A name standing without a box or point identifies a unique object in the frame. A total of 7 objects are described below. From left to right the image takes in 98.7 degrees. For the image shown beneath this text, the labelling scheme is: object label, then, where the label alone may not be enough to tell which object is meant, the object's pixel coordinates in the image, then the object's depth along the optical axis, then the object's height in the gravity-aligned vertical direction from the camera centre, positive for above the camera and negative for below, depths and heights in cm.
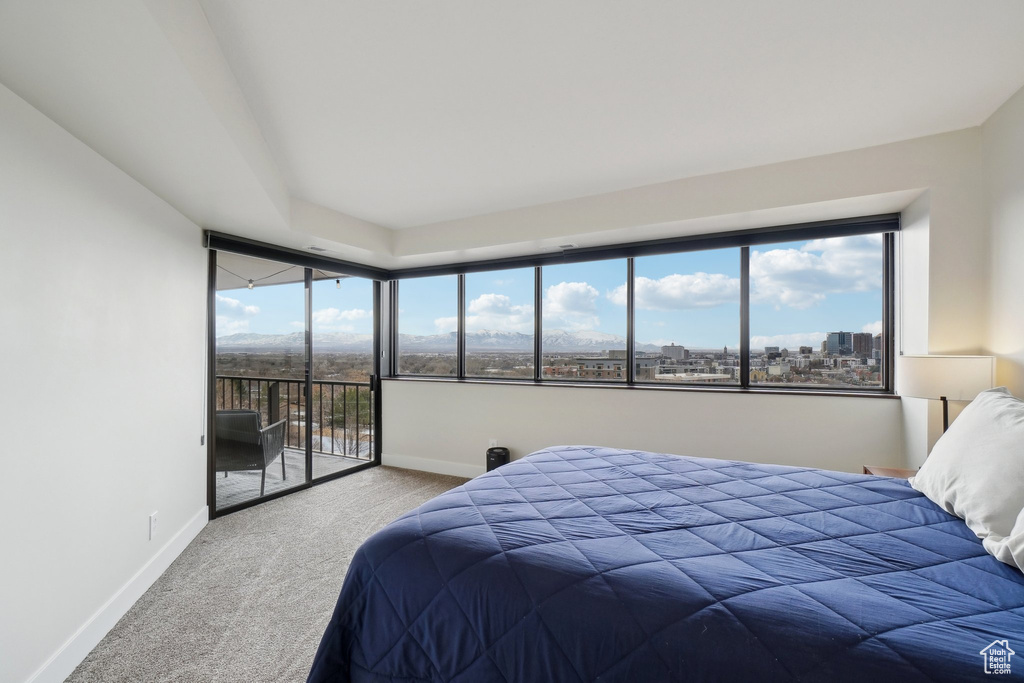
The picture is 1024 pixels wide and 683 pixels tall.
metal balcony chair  354 -86
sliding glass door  357 -36
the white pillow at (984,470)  126 -42
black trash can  411 -109
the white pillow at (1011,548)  110 -53
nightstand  252 -75
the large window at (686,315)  329 +25
